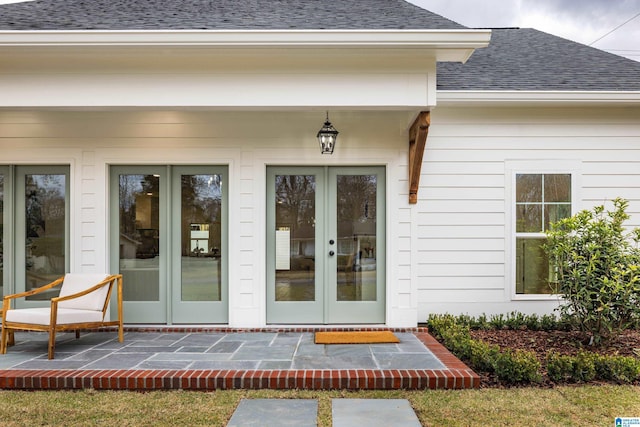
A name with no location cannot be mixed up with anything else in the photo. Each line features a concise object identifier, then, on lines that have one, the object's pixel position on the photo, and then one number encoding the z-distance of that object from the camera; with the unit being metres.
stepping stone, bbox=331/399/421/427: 2.90
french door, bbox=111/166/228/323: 5.29
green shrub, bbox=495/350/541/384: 3.58
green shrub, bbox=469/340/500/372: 3.78
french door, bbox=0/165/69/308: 5.33
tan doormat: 4.57
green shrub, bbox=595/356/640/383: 3.68
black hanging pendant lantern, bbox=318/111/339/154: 4.82
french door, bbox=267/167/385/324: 5.30
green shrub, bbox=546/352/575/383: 3.64
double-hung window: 5.39
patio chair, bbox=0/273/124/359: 4.16
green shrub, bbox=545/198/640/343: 4.20
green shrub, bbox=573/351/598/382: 3.65
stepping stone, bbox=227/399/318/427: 2.90
